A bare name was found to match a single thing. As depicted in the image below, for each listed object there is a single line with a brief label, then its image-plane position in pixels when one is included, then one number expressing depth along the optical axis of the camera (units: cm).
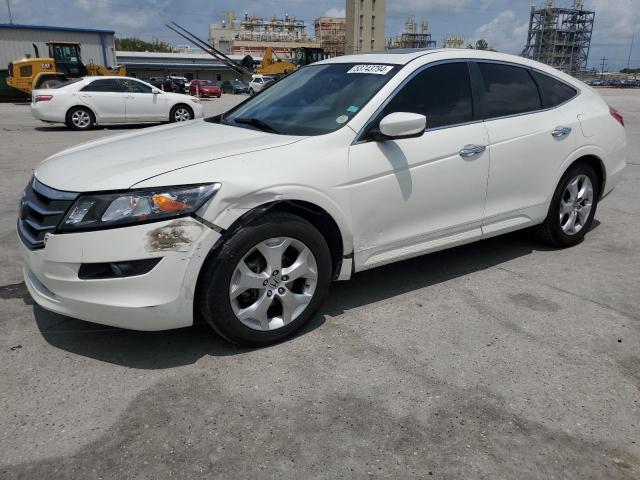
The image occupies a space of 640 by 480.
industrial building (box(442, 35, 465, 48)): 10777
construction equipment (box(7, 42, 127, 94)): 2655
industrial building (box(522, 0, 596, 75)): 10494
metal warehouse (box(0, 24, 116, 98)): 4194
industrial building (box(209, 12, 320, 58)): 11800
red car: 3884
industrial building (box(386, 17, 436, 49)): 11669
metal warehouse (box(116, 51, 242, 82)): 7825
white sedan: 1442
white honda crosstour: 278
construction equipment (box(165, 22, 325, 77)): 3659
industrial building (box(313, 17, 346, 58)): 11700
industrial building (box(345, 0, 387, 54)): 8238
